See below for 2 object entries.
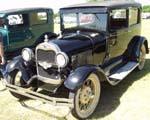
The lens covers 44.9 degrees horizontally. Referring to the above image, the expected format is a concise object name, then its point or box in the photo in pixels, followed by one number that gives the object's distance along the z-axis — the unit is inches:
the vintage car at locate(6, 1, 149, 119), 128.9
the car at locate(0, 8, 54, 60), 220.2
